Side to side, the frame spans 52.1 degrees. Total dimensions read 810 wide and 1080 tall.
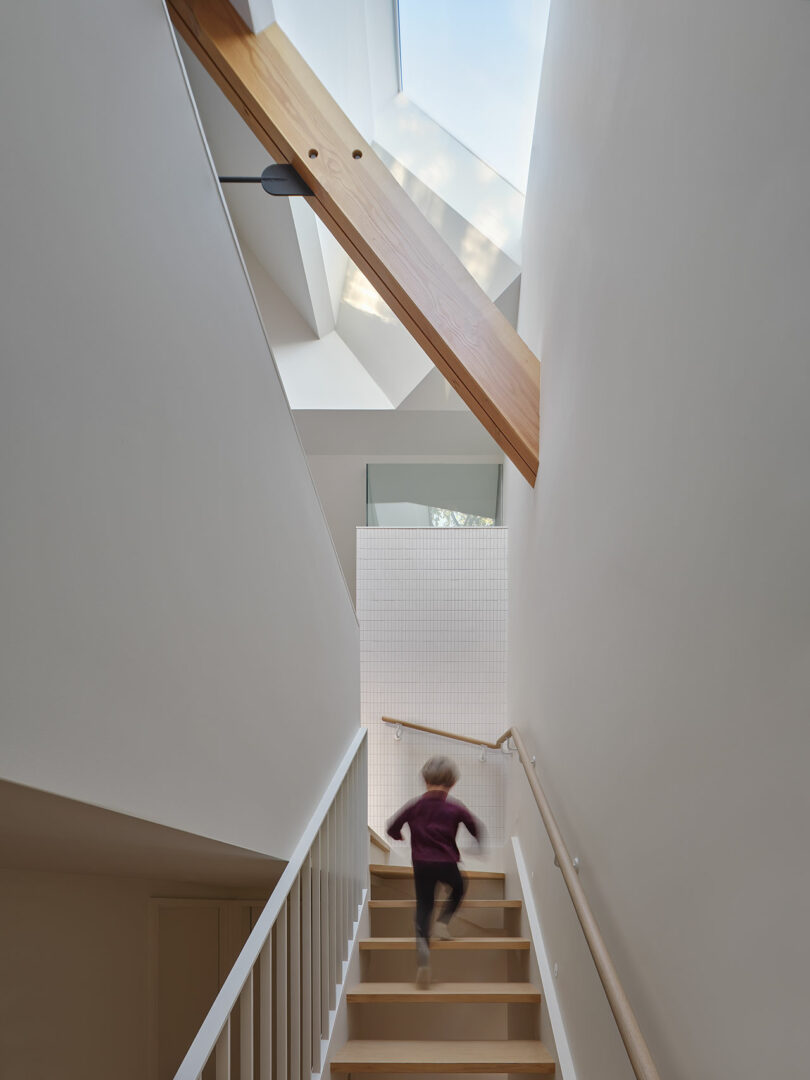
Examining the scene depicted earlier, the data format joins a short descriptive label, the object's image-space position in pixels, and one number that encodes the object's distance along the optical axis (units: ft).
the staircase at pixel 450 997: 10.72
